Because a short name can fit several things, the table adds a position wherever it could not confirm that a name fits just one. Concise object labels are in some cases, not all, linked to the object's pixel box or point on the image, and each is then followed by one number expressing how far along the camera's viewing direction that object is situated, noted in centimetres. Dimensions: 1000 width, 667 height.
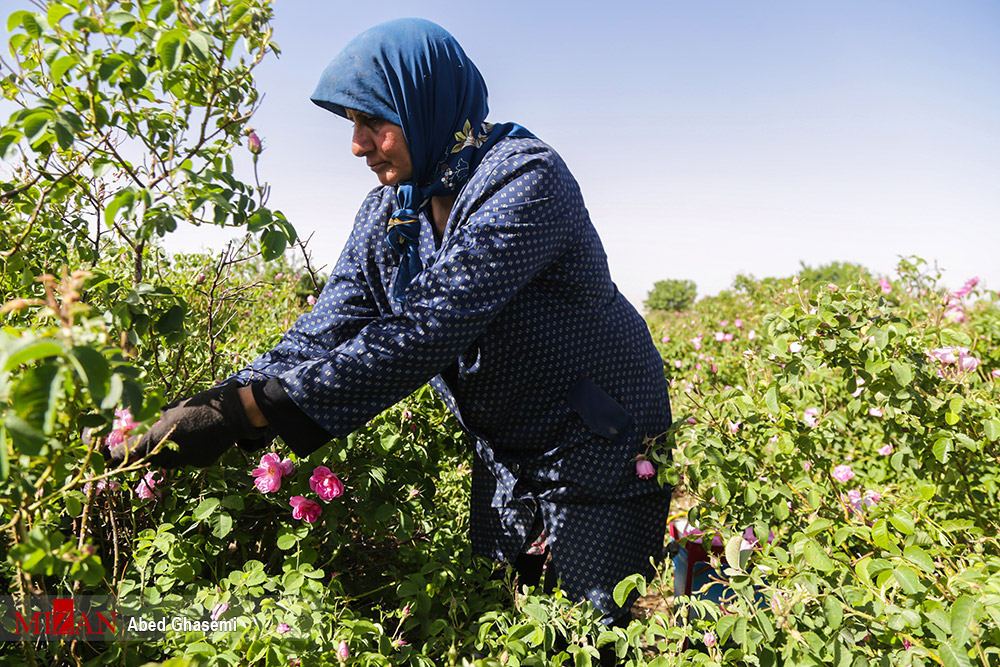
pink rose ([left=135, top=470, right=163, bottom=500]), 135
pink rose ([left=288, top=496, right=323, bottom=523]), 144
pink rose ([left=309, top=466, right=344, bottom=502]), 143
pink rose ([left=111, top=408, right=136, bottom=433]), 103
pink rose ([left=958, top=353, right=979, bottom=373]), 167
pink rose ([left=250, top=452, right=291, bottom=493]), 140
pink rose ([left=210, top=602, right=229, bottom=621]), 115
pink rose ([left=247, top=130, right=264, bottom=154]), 116
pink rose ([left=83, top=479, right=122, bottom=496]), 122
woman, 132
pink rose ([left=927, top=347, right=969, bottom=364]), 171
